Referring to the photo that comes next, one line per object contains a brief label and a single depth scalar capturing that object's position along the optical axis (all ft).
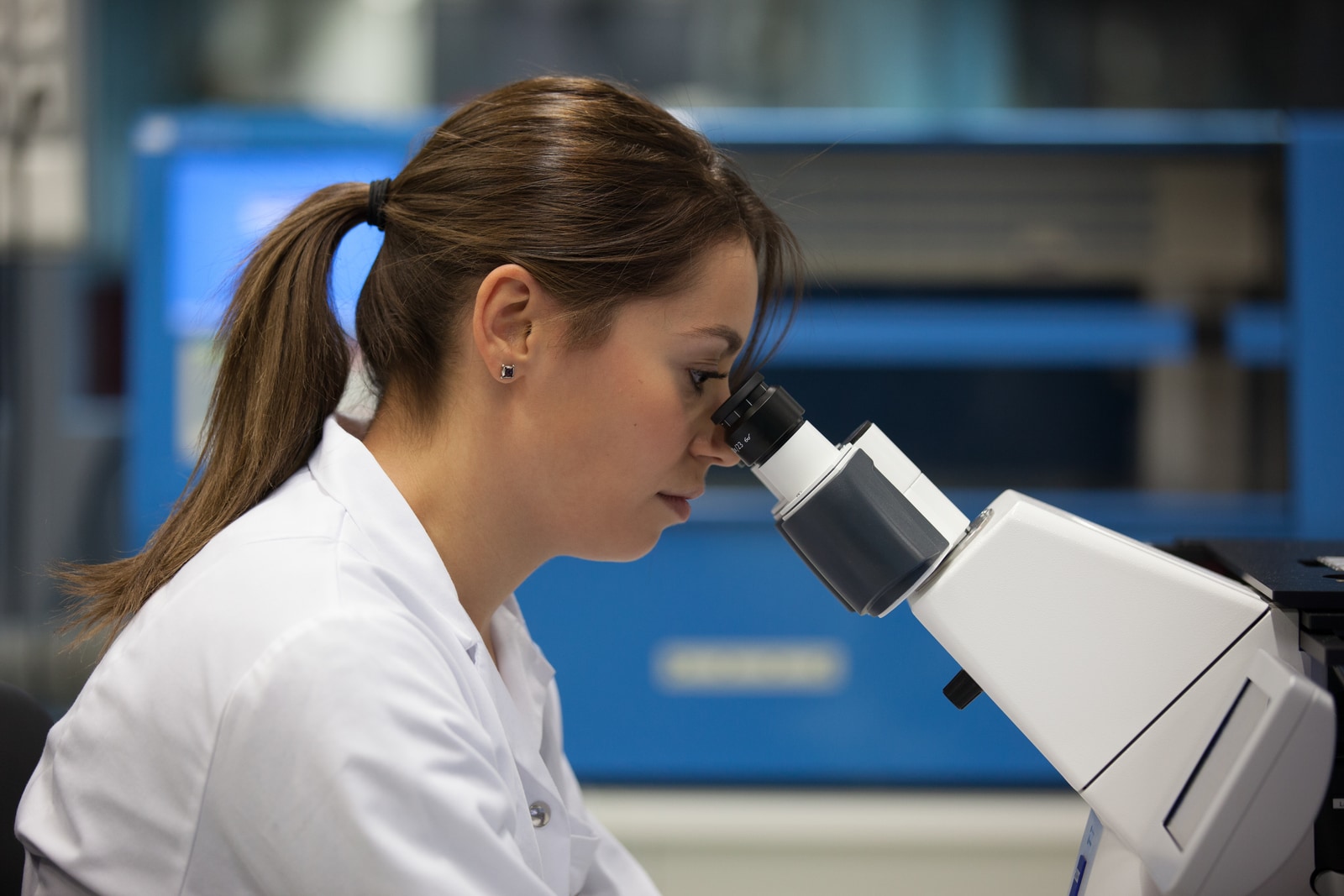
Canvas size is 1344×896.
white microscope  4.46
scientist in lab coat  4.53
